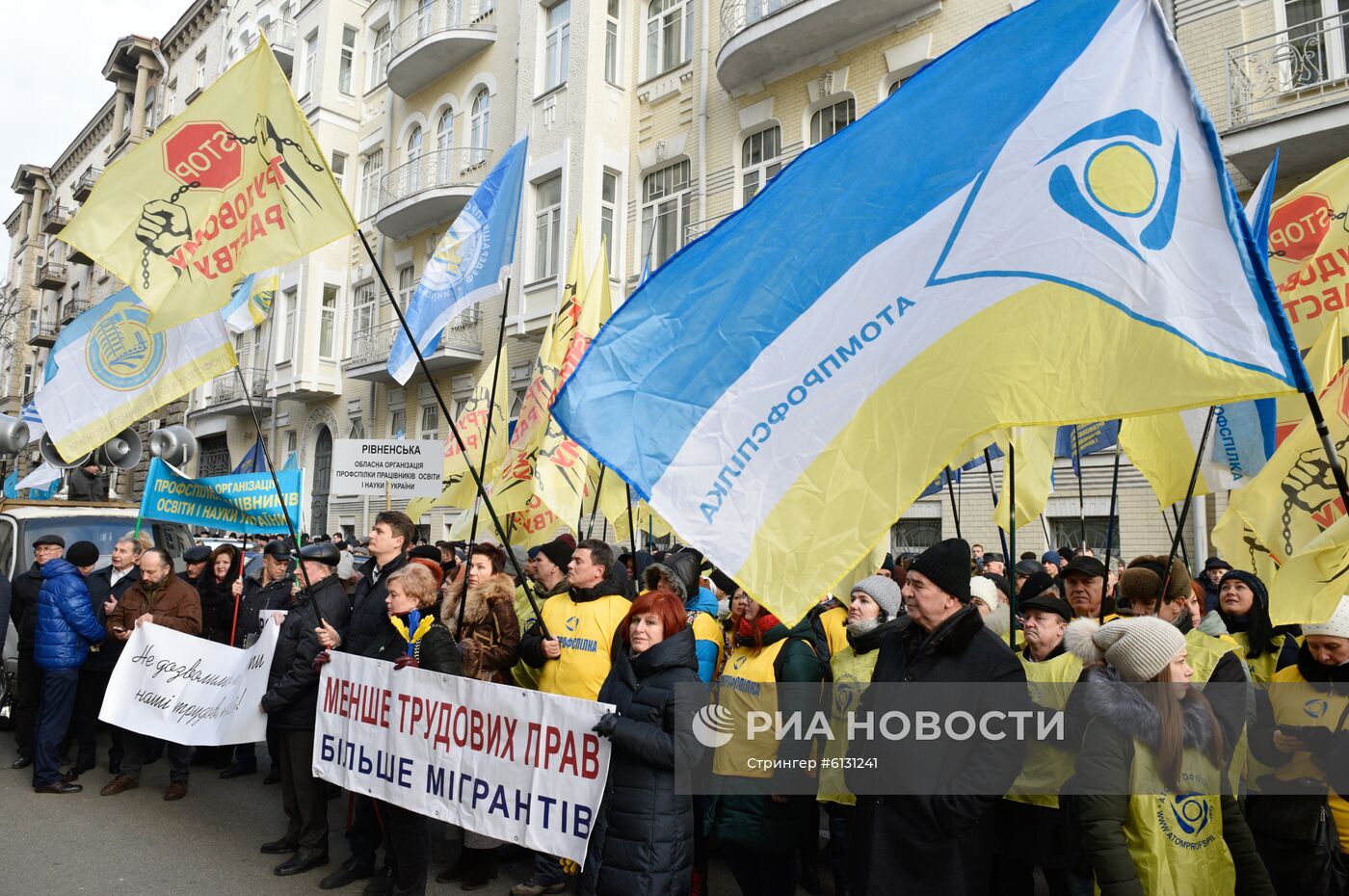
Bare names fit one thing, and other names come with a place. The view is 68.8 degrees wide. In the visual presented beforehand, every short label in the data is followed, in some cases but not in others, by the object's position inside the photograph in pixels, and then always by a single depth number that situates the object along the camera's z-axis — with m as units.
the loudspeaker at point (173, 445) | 10.09
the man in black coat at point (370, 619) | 5.30
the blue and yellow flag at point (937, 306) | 2.92
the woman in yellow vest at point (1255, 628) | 4.66
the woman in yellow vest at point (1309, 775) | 3.39
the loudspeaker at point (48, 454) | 11.22
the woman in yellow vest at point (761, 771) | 4.25
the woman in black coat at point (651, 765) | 3.86
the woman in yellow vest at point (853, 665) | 4.41
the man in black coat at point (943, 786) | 3.11
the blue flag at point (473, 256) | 7.52
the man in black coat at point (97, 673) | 7.27
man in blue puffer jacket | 6.92
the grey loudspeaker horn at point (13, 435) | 12.45
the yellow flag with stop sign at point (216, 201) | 5.32
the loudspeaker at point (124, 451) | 11.70
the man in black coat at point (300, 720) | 5.53
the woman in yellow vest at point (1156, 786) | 3.13
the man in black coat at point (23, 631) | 7.29
